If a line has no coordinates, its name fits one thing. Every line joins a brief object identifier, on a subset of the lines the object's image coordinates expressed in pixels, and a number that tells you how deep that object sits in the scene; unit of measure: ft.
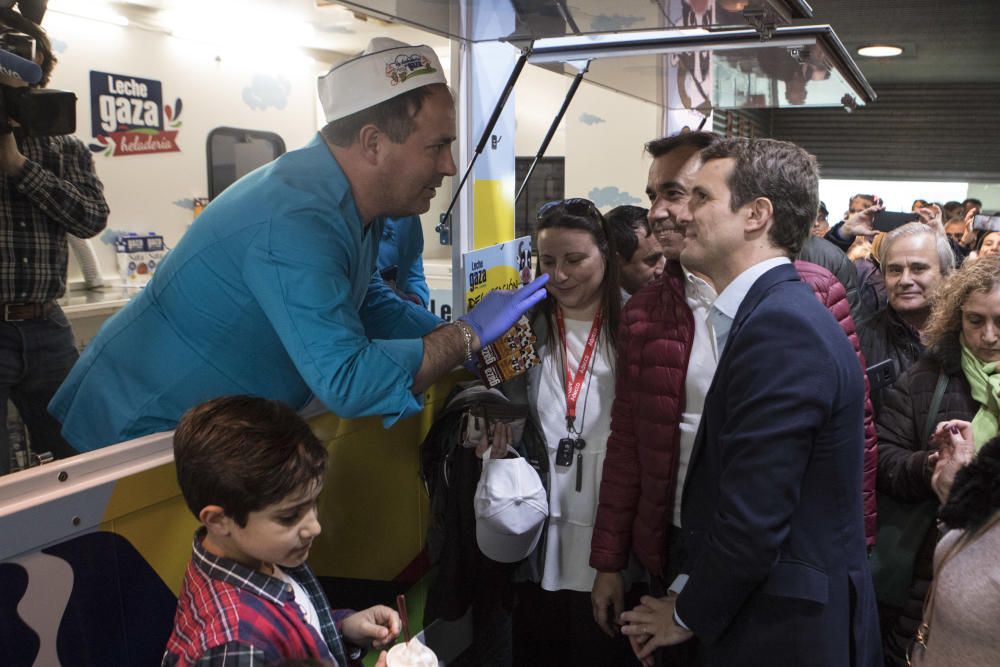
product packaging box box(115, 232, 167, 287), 19.25
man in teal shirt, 6.44
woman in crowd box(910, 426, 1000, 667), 5.52
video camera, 7.57
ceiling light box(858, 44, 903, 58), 30.63
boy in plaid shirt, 5.06
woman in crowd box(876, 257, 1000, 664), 9.58
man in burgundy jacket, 8.08
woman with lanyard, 9.32
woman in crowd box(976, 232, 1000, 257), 21.97
